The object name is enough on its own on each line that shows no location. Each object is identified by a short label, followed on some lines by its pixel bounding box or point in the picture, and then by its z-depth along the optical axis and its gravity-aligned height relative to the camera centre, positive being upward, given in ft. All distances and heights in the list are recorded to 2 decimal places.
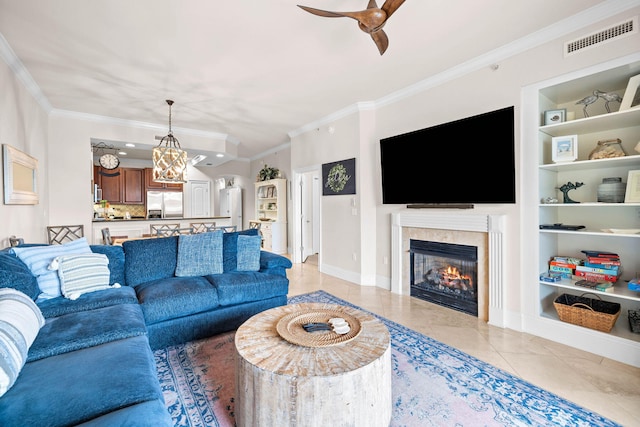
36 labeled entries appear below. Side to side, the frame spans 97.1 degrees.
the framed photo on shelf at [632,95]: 7.15 +2.88
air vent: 6.98 +4.48
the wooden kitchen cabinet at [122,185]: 24.77 +2.76
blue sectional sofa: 3.54 -2.28
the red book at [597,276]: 7.77 -1.92
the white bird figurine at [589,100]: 8.05 +3.13
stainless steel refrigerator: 26.71 +1.11
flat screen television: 9.14 +1.77
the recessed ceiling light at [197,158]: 20.80 +4.31
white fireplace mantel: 9.37 -0.77
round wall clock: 17.65 +3.40
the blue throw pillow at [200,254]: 9.75 -1.42
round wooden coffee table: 4.15 -2.51
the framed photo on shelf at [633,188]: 7.05 +0.50
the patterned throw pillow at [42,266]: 7.21 -1.29
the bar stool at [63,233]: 13.88 -0.86
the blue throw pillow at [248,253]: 10.50 -1.48
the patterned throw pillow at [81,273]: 7.36 -1.56
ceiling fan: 5.60 +4.03
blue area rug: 5.27 -3.86
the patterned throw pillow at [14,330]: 3.74 -1.81
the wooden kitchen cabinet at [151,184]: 26.43 +2.87
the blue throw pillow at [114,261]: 8.80 -1.44
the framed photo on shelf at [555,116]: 8.33 +2.76
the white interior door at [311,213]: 21.59 -0.04
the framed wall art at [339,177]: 14.42 +1.85
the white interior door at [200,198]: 28.40 +1.62
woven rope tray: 5.12 -2.33
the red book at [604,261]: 7.75 -1.46
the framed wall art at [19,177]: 8.77 +1.38
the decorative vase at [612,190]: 7.50 +0.48
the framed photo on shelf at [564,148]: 8.05 +1.76
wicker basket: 7.50 -2.84
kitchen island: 15.62 -0.65
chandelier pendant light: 12.72 +2.33
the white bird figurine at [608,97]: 7.71 +3.05
